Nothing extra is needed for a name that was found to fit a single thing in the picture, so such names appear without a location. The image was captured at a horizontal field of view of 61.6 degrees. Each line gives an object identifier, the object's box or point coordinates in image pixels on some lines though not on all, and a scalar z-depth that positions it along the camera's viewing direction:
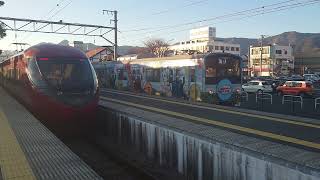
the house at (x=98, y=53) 55.46
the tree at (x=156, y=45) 69.30
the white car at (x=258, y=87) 27.43
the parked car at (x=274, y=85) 28.42
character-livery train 15.33
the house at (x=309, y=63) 78.13
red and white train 8.77
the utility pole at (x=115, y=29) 27.55
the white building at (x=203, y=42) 78.10
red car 23.74
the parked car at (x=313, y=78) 40.93
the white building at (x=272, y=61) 68.65
